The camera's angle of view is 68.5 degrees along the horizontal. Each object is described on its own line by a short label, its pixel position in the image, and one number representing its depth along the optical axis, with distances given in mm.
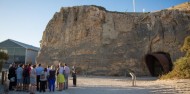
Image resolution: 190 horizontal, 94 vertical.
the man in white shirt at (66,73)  8922
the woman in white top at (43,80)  7975
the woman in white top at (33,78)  7763
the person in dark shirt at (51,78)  8192
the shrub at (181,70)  11187
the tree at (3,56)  13875
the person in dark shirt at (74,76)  9840
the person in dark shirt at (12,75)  8270
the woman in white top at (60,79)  8538
